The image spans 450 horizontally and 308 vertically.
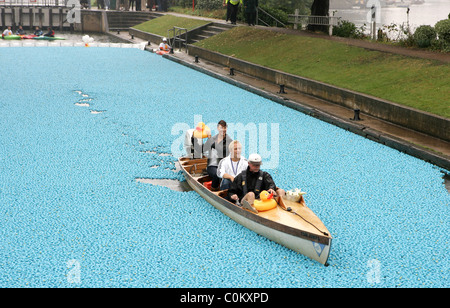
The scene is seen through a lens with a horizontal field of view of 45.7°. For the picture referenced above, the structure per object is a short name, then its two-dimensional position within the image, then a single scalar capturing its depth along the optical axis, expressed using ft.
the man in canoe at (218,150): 34.04
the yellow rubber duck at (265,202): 27.91
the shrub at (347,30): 87.97
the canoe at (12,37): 126.57
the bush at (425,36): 69.21
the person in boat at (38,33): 133.18
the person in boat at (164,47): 103.09
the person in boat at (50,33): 133.08
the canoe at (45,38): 129.93
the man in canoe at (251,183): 29.17
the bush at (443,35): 66.18
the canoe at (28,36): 128.77
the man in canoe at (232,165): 31.14
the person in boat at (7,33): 128.88
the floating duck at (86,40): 122.83
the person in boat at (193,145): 37.24
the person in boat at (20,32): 139.82
